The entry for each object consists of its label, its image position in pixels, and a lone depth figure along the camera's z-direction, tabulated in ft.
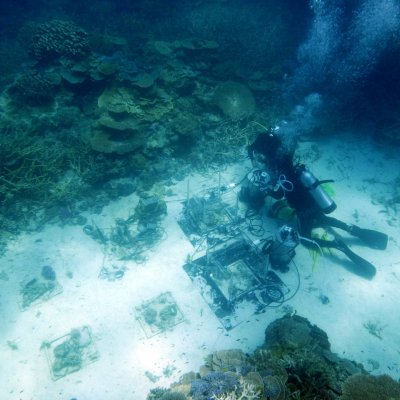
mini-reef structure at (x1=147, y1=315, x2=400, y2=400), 10.49
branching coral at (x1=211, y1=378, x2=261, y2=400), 10.85
